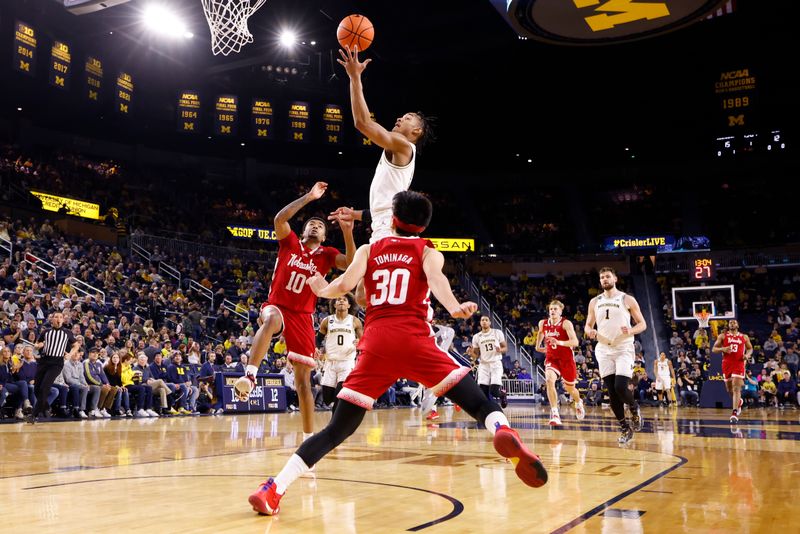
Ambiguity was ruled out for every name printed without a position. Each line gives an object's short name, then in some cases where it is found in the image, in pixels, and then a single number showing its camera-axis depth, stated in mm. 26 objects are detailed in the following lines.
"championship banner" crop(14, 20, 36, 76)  25094
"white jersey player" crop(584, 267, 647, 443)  9266
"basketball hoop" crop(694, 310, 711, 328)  25328
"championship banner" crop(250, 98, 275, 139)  35469
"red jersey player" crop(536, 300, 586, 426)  12289
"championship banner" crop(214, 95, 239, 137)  34719
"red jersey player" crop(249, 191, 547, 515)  3900
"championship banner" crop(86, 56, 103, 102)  28688
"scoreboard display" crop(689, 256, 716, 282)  26641
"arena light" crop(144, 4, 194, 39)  23016
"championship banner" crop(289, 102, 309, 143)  36281
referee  12844
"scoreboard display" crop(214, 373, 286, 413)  17266
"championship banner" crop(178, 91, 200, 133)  34031
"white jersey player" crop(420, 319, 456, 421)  13173
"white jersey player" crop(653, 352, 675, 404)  22531
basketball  5582
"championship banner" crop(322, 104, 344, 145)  36531
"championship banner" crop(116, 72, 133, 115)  30484
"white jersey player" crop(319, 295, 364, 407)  10102
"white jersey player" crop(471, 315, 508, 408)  13656
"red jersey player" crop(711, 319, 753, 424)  14484
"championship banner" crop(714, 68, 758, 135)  32688
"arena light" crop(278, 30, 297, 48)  27000
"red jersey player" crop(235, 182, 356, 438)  6648
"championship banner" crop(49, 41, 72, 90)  26812
